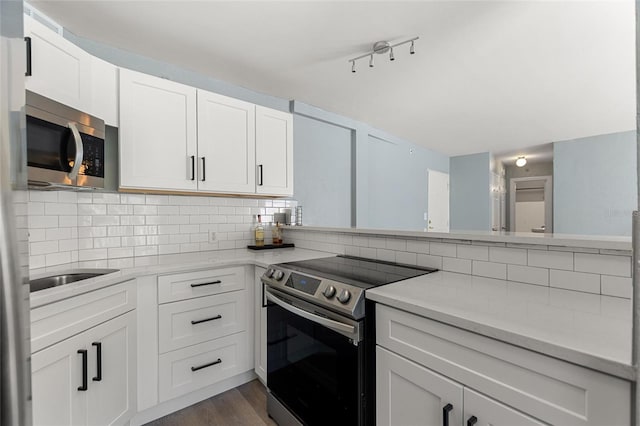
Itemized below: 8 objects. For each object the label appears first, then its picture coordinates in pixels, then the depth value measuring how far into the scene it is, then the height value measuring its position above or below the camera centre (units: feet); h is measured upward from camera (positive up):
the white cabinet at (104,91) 5.70 +2.47
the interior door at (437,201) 18.31 +0.69
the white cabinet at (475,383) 2.27 -1.62
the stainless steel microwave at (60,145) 4.41 +1.13
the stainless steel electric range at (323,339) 3.90 -1.99
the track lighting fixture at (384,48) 6.70 +3.96
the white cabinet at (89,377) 3.85 -2.51
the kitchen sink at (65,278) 4.97 -1.20
